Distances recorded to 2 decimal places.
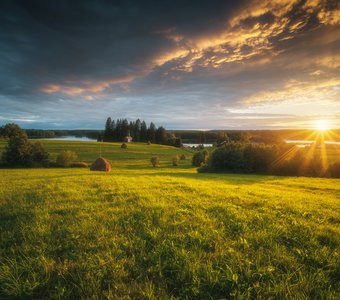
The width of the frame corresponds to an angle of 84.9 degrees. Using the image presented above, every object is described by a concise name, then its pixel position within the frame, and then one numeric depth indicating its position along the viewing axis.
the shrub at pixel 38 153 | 41.47
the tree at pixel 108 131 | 120.88
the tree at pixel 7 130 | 84.94
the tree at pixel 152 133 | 124.44
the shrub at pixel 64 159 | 40.44
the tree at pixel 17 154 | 38.66
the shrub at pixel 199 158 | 50.31
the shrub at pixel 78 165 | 40.68
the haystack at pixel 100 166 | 30.48
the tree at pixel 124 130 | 121.44
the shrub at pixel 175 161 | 50.56
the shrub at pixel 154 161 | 45.59
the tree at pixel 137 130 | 126.00
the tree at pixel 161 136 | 124.18
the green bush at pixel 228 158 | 32.44
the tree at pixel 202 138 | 169.88
